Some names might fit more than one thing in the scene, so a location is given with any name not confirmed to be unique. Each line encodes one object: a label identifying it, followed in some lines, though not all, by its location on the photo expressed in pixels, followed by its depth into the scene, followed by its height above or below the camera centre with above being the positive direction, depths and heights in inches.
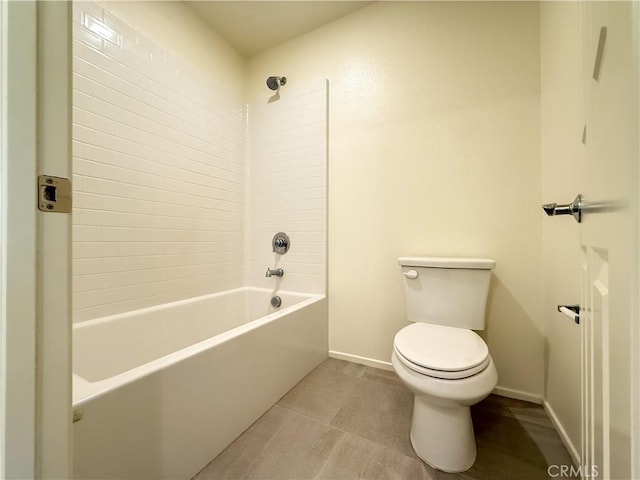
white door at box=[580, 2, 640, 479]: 10.4 +0.4
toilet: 33.6 -17.5
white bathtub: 26.9 -22.3
